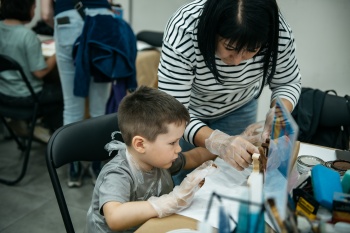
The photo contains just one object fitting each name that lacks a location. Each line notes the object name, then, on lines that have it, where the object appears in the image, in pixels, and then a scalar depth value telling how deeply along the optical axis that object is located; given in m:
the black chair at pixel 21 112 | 2.08
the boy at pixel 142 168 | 0.88
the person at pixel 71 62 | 2.07
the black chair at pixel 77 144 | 1.07
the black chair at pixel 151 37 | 3.02
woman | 0.96
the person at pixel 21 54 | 2.24
